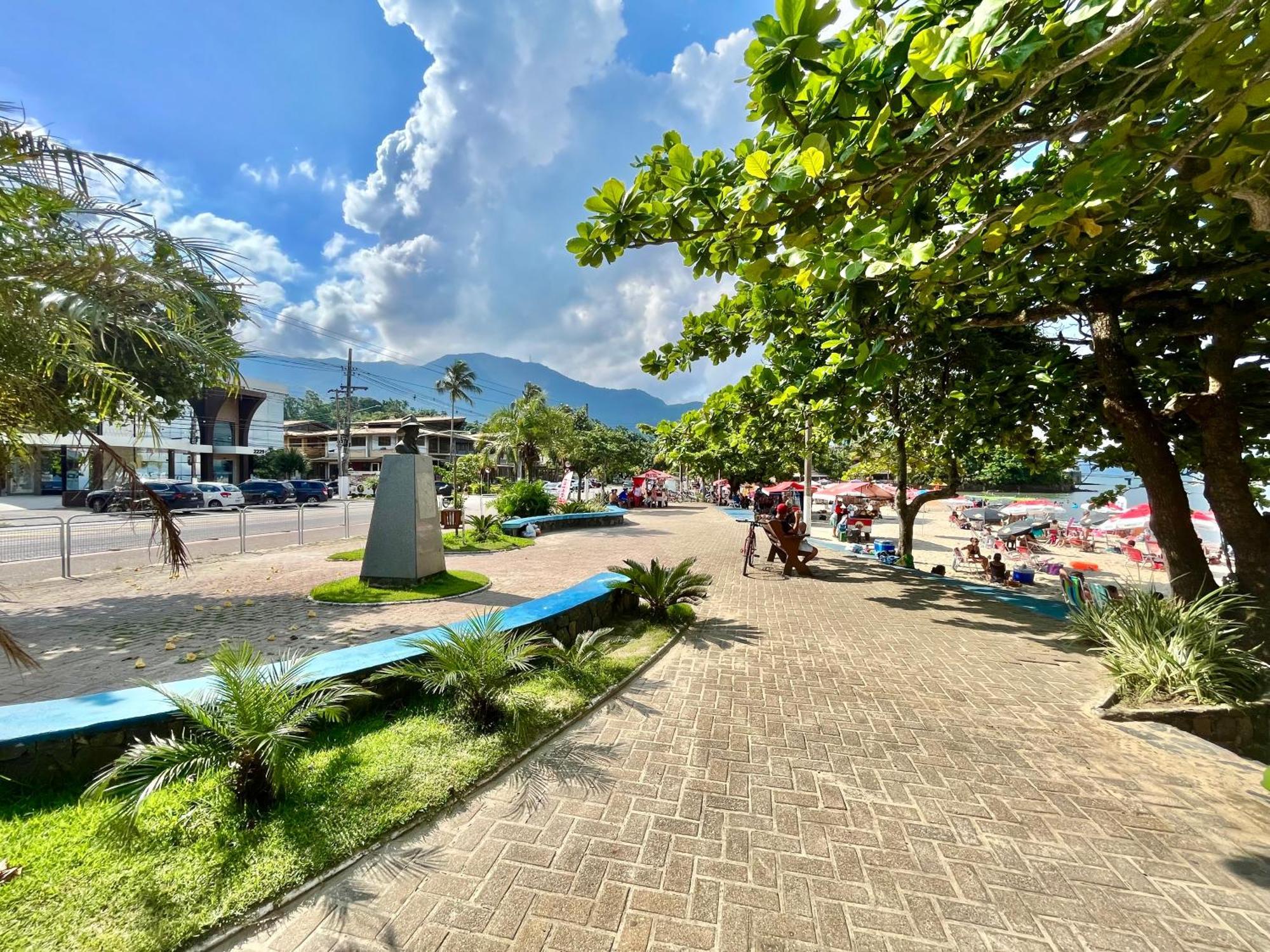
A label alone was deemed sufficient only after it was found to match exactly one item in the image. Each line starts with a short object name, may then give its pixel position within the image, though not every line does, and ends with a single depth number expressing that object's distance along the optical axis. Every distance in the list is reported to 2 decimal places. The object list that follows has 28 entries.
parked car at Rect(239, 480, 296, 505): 31.66
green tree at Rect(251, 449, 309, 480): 42.81
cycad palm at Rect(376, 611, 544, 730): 3.84
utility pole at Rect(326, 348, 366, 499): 38.06
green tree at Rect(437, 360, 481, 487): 56.47
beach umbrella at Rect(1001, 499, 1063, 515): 24.62
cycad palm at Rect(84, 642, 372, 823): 2.75
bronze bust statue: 9.37
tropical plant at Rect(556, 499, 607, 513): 22.17
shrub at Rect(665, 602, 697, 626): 6.93
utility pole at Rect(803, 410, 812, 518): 13.79
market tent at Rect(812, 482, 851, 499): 24.91
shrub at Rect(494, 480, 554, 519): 20.16
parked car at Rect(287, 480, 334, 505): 34.03
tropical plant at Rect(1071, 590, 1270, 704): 4.52
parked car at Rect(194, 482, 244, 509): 26.91
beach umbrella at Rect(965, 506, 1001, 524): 27.59
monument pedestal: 8.91
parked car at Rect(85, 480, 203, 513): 22.55
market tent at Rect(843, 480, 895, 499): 23.41
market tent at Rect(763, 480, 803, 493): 27.74
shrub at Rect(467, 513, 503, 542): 15.24
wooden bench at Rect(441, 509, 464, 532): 15.60
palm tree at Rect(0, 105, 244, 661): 3.16
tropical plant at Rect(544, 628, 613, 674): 4.84
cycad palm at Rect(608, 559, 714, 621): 6.93
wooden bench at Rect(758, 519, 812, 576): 11.02
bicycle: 11.24
